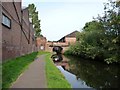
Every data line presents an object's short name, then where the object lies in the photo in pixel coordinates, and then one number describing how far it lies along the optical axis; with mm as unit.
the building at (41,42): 33596
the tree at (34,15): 28971
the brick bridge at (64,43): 34102
